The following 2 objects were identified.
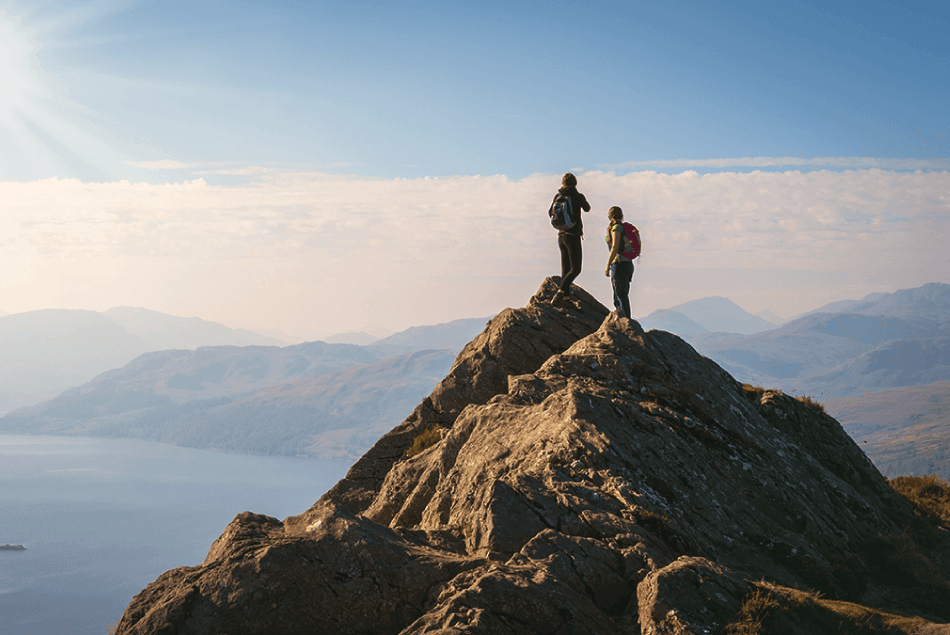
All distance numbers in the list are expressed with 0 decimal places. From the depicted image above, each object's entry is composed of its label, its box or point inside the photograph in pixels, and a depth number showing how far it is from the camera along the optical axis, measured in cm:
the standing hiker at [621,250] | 2100
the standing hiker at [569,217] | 2291
